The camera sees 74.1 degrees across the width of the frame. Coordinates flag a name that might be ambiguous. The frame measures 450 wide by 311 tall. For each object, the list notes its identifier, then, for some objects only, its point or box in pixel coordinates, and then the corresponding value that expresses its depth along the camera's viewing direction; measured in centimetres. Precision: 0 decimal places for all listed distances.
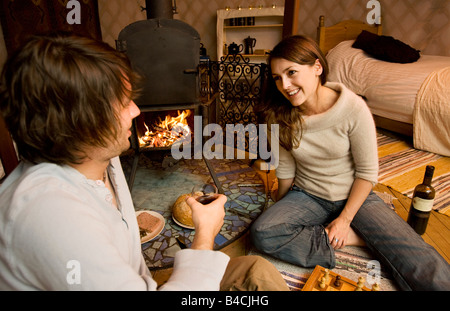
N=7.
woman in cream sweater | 119
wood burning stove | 158
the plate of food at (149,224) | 145
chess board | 107
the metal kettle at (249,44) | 372
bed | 239
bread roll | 152
